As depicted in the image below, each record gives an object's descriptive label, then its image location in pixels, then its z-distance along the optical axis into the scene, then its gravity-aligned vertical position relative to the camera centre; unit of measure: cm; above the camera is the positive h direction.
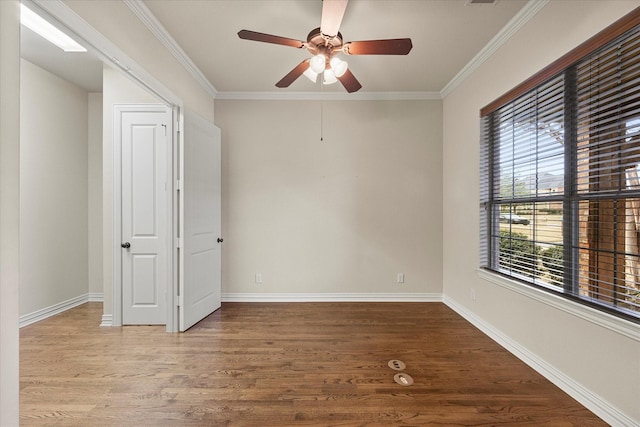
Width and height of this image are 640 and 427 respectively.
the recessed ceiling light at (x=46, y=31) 251 +173
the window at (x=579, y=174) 164 +27
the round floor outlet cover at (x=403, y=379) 206 -122
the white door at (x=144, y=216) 311 -2
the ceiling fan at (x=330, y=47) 188 +122
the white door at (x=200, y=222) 304 -9
